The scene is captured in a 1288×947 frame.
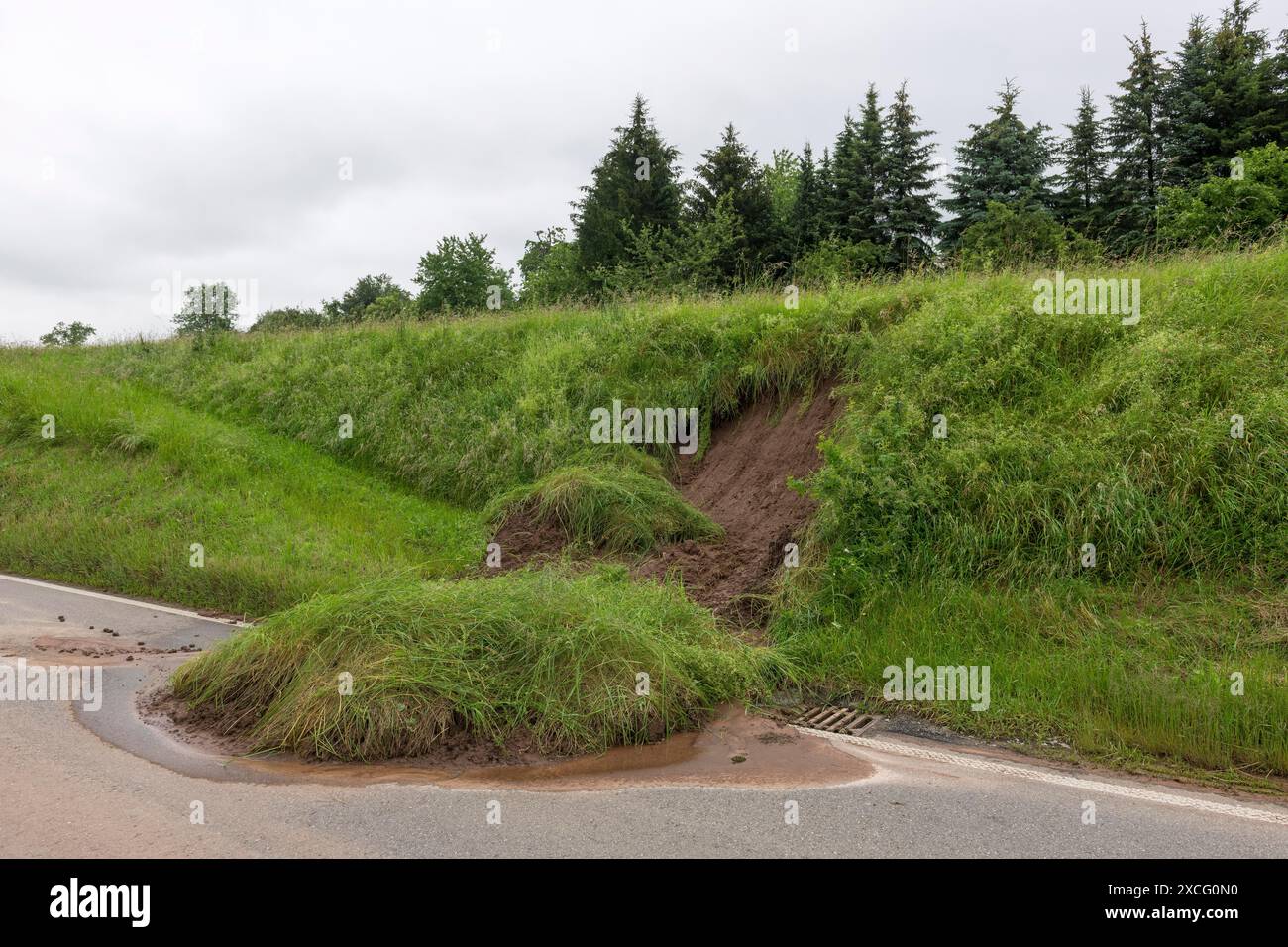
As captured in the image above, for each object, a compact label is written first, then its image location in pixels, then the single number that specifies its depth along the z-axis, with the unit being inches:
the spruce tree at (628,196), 1572.3
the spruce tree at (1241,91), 1151.6
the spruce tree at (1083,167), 1379.2
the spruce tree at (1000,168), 1407.5
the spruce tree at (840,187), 1476.4
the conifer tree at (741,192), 1483.8
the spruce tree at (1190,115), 1207.4
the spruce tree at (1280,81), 1167.0
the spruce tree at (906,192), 1476.4
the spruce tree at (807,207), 1507.1
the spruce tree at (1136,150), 1262.3
